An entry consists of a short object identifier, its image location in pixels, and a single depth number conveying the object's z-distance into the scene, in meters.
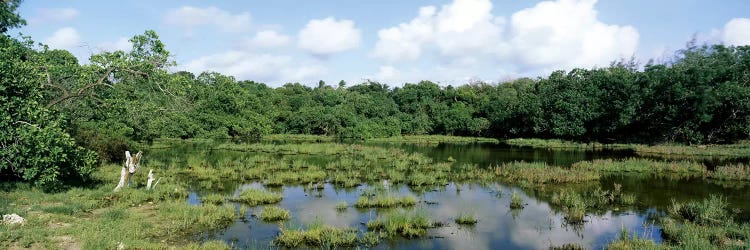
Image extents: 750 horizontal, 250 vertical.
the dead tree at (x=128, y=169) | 20.14
